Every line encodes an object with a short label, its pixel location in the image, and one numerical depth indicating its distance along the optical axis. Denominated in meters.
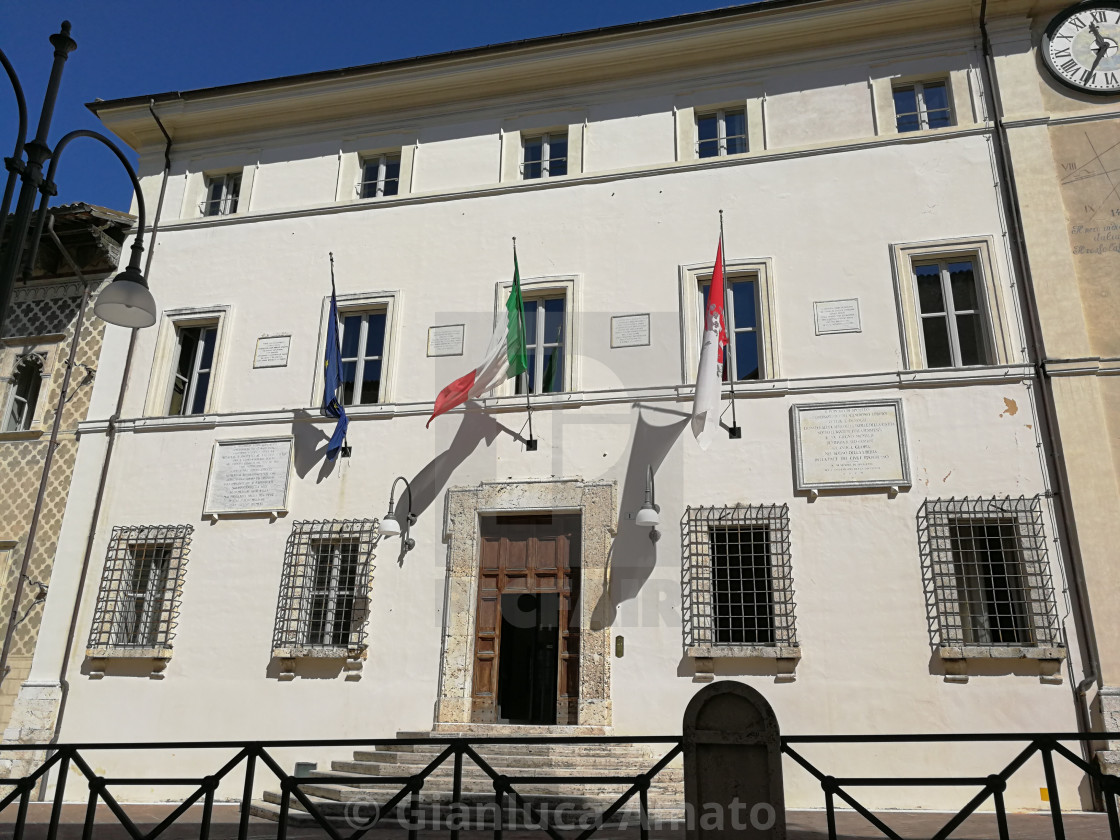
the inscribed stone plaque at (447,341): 11.73
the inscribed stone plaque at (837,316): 10.62
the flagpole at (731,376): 10.48
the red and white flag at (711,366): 9.92
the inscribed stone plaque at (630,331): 11.16
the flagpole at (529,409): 10.82
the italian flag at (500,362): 10.73
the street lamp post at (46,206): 5.31
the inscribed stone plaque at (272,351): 12.31
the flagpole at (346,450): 11.52
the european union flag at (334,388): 11.34
